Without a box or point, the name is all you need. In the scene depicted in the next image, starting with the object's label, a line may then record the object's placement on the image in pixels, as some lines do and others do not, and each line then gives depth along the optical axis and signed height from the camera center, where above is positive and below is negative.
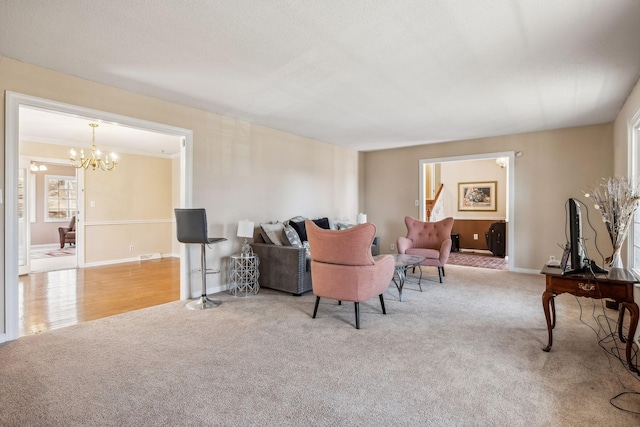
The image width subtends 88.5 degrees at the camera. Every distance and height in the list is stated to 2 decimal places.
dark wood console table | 2.20 -0.54
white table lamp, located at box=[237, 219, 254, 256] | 4.31 -0.22
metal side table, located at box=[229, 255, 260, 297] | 4.29 -0.80
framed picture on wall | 8.41 +0.46
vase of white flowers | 2.50 +0.02
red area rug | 6.27 -0.98
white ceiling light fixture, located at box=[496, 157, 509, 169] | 7.91 +1.24
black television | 2.43 -0.28
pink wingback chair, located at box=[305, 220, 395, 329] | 2.98 -0.48
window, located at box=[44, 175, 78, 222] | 9.49 +0.49
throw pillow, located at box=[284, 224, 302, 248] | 4.48 -0.33
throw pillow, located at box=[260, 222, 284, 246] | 4.64 -0.27
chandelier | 5.62 +0.96
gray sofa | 4.12 -0.70
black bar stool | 3.53 -0.16
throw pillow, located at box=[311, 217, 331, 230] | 5.63 -0.14
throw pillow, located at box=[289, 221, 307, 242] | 5.01 -0.23
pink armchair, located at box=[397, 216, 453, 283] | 4.83 -0.45
